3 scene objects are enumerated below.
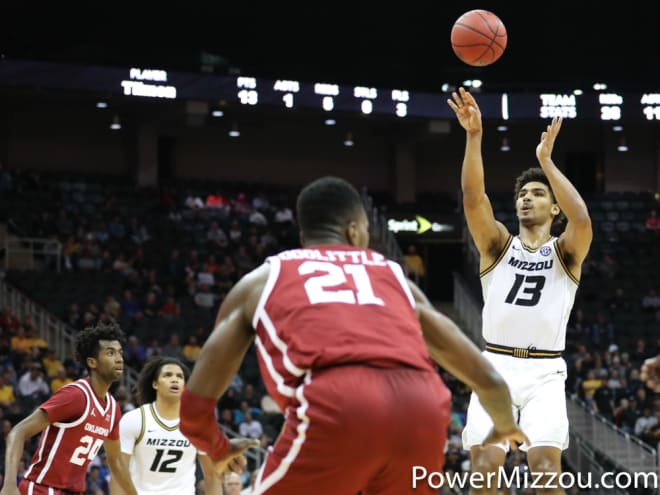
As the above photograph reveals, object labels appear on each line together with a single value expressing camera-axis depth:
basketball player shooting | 7.47
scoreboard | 26.62
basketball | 11.23
